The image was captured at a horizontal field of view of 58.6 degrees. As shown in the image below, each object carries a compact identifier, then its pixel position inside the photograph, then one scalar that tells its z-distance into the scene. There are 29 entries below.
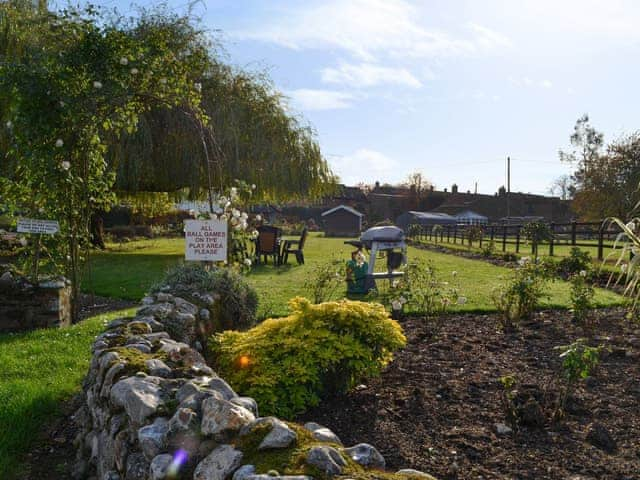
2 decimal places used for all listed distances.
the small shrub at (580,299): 6.53
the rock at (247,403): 2.49
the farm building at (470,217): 61.59
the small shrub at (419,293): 6.66
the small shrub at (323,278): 7.55
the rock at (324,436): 2.27
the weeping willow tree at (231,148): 15.77
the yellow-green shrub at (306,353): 3.58
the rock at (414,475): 1.98
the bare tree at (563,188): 78.18
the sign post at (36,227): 7.18
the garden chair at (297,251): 15.96
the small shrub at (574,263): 12.22
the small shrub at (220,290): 5.38
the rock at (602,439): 3.18
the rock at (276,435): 2.01
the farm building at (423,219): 57.25
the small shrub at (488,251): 19.79
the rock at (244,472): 1.83
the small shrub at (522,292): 6.98
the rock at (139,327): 3.96
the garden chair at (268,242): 15.70
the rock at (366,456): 2.06
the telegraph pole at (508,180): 59.56
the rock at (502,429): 3.38
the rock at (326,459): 1.85
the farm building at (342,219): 51.53
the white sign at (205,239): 6.01
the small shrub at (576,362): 3.70
